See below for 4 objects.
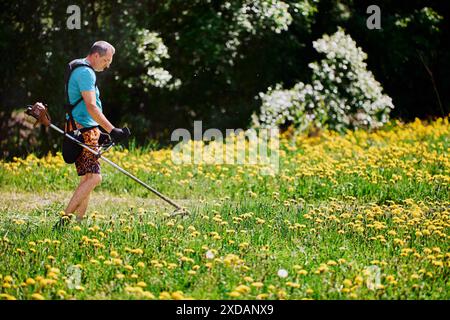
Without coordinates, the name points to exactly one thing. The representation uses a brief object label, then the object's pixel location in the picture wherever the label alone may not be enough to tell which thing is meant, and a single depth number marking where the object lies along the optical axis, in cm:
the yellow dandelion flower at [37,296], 791
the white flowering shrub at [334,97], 2216
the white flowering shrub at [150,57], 2042
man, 1157
